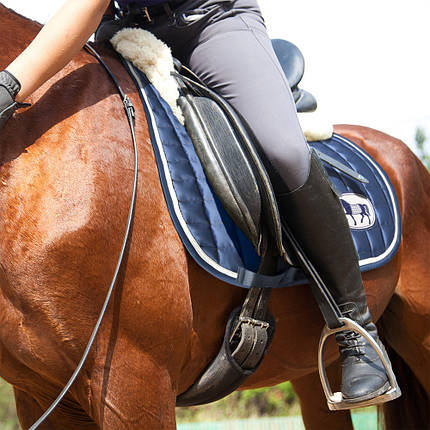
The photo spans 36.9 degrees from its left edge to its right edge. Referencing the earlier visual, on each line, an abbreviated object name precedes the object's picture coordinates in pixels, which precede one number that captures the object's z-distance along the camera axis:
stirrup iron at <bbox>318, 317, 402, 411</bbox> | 2.45
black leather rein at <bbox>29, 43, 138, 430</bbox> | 1.78
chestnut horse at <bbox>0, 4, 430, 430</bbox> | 1.79
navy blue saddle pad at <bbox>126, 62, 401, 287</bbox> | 2.04
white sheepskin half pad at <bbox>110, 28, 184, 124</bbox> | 2.25
